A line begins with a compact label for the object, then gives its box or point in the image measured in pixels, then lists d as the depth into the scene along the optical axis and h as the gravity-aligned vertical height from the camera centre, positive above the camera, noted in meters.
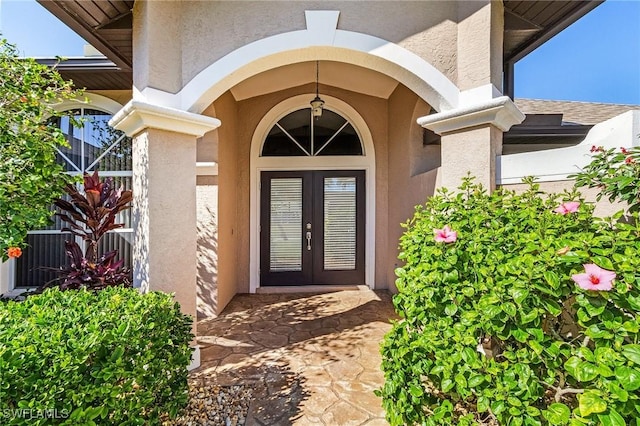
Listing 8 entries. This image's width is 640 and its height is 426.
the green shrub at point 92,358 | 1.75 -1.06
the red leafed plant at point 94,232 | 4.41 -0.31
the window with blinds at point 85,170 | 6.49 +0.91
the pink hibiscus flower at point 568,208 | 2.49 +0.07
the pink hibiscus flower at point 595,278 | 1.65 -0.38
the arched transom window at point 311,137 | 7.79 +2.17
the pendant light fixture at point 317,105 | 6.25 +2.43
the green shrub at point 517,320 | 1.64 -0.75
